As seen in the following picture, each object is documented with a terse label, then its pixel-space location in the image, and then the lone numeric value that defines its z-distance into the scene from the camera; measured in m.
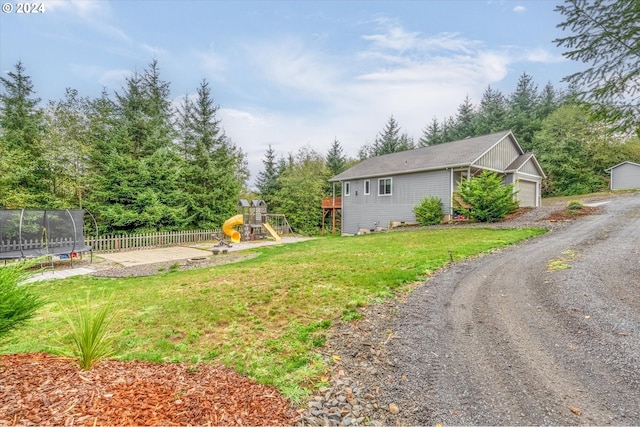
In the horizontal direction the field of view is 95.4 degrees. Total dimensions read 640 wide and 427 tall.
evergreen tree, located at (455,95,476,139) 35.53
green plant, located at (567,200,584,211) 14.98
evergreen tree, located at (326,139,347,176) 31.75
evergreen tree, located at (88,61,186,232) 14.78
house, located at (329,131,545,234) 16.72
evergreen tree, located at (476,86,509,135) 33.06
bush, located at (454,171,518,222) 13.99
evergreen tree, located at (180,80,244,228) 17.67
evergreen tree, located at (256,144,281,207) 27.81
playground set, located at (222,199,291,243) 15.55
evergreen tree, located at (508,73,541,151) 32.22
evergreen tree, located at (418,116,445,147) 36.31
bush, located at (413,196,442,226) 16.27
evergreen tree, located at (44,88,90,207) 14.80
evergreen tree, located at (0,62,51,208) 13.49
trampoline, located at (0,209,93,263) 8.61
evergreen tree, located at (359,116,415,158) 36.03
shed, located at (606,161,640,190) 24.95
